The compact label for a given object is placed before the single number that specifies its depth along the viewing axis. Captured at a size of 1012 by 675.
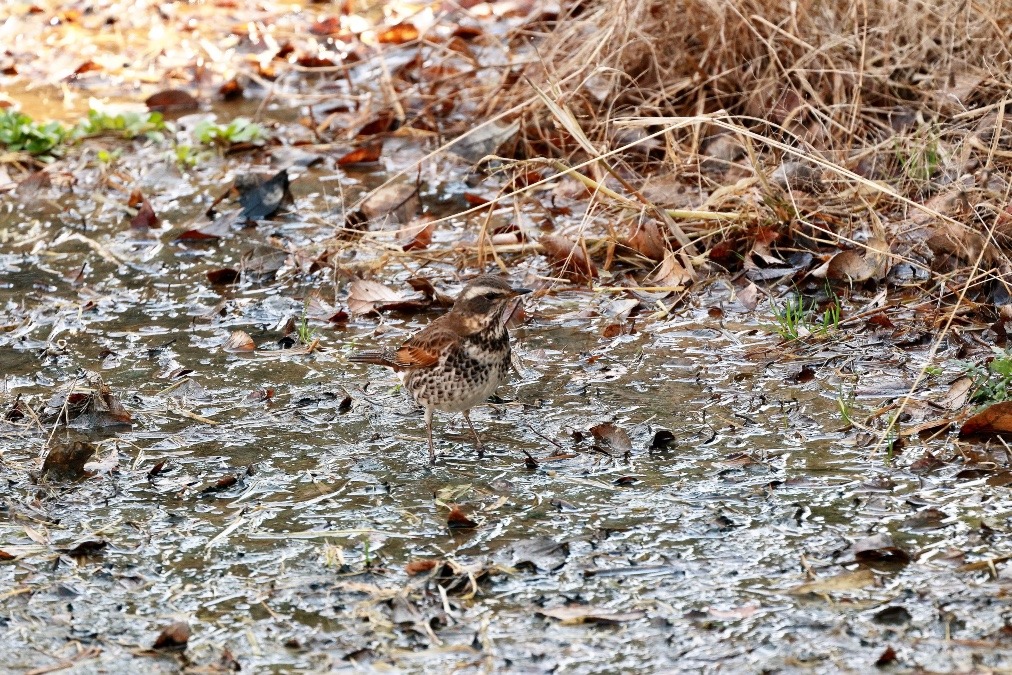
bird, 10.54
